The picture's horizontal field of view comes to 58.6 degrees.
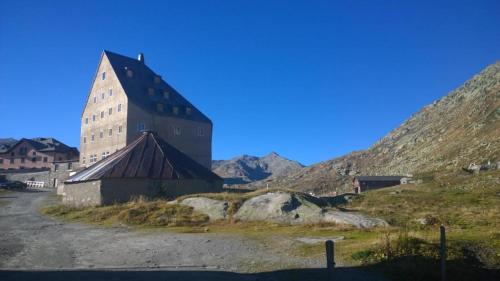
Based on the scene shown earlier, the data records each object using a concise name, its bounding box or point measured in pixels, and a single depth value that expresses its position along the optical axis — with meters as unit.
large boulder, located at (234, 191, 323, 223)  25.66
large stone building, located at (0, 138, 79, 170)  92.25
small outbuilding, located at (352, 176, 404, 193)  70.69
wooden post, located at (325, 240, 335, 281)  9.16
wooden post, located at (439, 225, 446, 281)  12.17
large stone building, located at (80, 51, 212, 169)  55.12
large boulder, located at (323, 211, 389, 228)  22.83
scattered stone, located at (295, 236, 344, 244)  18.14
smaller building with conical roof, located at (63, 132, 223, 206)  34.59
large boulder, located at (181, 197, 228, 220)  27.66
